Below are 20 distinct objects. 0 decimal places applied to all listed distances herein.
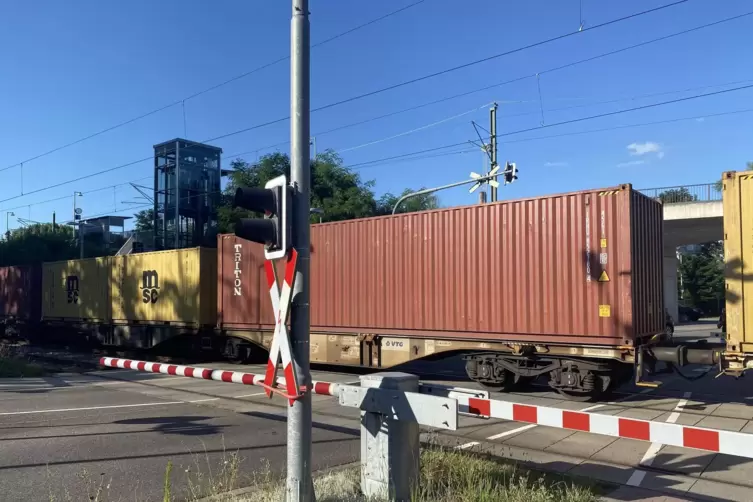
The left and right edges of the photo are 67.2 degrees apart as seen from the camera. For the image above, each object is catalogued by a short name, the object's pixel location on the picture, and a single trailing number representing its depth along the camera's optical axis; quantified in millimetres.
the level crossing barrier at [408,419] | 3723
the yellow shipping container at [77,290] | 20250
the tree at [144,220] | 56094
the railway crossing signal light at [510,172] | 20078
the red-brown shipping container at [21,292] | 24719
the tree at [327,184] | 31906
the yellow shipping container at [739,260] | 8047
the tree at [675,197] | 34278
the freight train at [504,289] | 9273
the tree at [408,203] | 37178
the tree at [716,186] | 32050
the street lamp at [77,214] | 42912
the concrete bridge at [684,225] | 27641
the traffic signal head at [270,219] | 4016
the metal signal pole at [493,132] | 25188
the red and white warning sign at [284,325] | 3975
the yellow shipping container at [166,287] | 16672
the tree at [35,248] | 44269
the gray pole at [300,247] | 3980
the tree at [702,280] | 52969
